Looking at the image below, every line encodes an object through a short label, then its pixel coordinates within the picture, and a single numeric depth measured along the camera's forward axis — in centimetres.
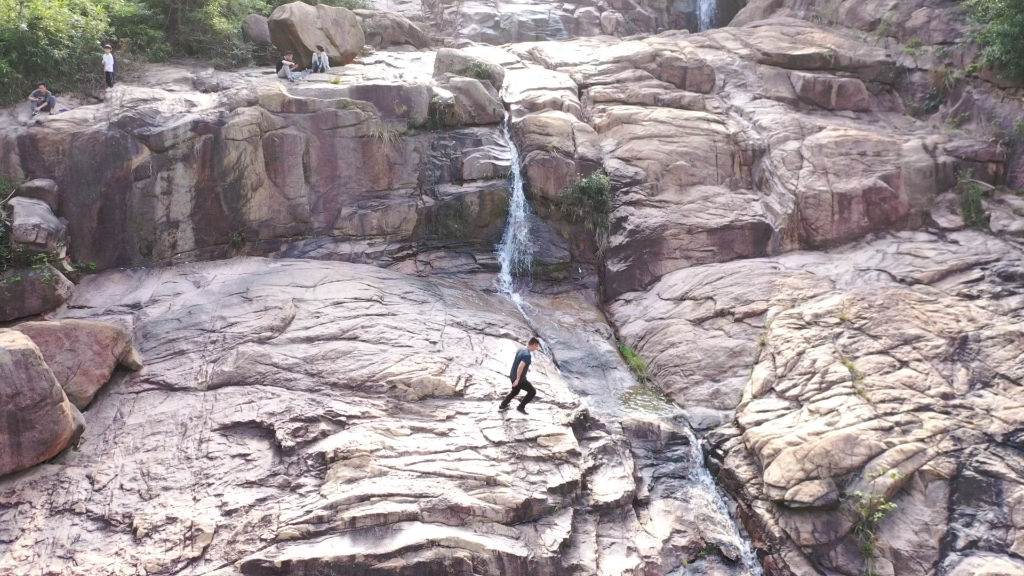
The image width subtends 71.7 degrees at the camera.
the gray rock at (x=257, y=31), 2216
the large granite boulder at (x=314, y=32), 2078
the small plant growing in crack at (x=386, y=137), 1820
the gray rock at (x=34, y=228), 1462
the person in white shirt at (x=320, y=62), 2062
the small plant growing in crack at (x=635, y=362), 1532
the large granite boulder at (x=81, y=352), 1203
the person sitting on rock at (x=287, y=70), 1950
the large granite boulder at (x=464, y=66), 2091
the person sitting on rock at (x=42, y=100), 1653
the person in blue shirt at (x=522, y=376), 1180
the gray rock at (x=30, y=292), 1420
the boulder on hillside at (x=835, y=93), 2136
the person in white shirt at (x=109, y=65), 1784
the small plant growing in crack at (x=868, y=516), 1078
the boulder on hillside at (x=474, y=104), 1956
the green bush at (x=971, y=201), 1705
